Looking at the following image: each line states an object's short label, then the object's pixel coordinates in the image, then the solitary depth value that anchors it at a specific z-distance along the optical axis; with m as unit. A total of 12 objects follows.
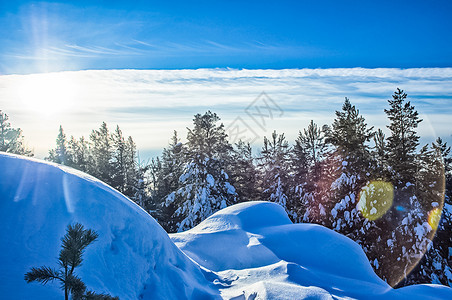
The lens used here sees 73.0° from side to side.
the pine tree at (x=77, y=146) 49.34
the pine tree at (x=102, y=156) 29.36
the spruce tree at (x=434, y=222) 14.71
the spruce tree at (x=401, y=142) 16.05
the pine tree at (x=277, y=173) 22.23
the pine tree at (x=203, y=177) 20.09
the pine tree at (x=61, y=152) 42.22
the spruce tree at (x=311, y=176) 19.23
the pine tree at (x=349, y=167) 17.33
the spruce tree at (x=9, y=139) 26.09
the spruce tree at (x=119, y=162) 28.64
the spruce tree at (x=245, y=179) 25.30
